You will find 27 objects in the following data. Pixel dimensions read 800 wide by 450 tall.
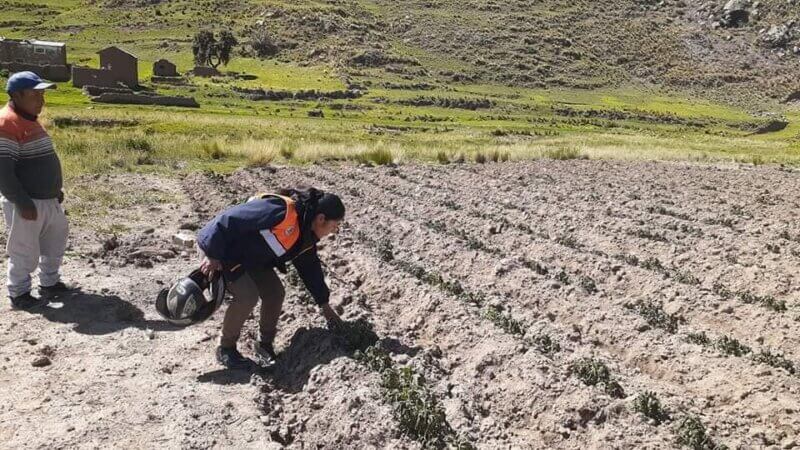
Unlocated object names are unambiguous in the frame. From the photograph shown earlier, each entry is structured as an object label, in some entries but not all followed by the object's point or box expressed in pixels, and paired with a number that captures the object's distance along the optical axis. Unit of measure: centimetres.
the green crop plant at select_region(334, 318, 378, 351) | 676
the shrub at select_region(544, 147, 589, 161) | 2534
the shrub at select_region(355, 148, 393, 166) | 2214
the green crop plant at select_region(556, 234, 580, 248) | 1080
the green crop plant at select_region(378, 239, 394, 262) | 995
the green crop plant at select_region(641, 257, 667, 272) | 945
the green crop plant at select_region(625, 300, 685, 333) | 755
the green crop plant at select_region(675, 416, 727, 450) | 507
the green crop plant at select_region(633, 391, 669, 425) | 550
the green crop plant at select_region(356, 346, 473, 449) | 535
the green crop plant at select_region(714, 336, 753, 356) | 674
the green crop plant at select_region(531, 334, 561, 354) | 675
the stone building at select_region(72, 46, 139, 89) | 5656
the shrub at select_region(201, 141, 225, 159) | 2292
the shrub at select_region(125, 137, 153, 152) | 2258
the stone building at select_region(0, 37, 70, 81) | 6322
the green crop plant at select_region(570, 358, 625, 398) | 599
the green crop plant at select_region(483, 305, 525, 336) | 721
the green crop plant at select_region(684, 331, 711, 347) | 707
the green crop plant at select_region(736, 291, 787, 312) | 797
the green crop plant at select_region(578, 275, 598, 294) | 865
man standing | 741
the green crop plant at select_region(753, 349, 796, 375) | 645
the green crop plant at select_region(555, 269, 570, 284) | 892
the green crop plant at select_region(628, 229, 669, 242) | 1112
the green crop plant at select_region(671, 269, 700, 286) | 886
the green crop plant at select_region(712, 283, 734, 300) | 839
